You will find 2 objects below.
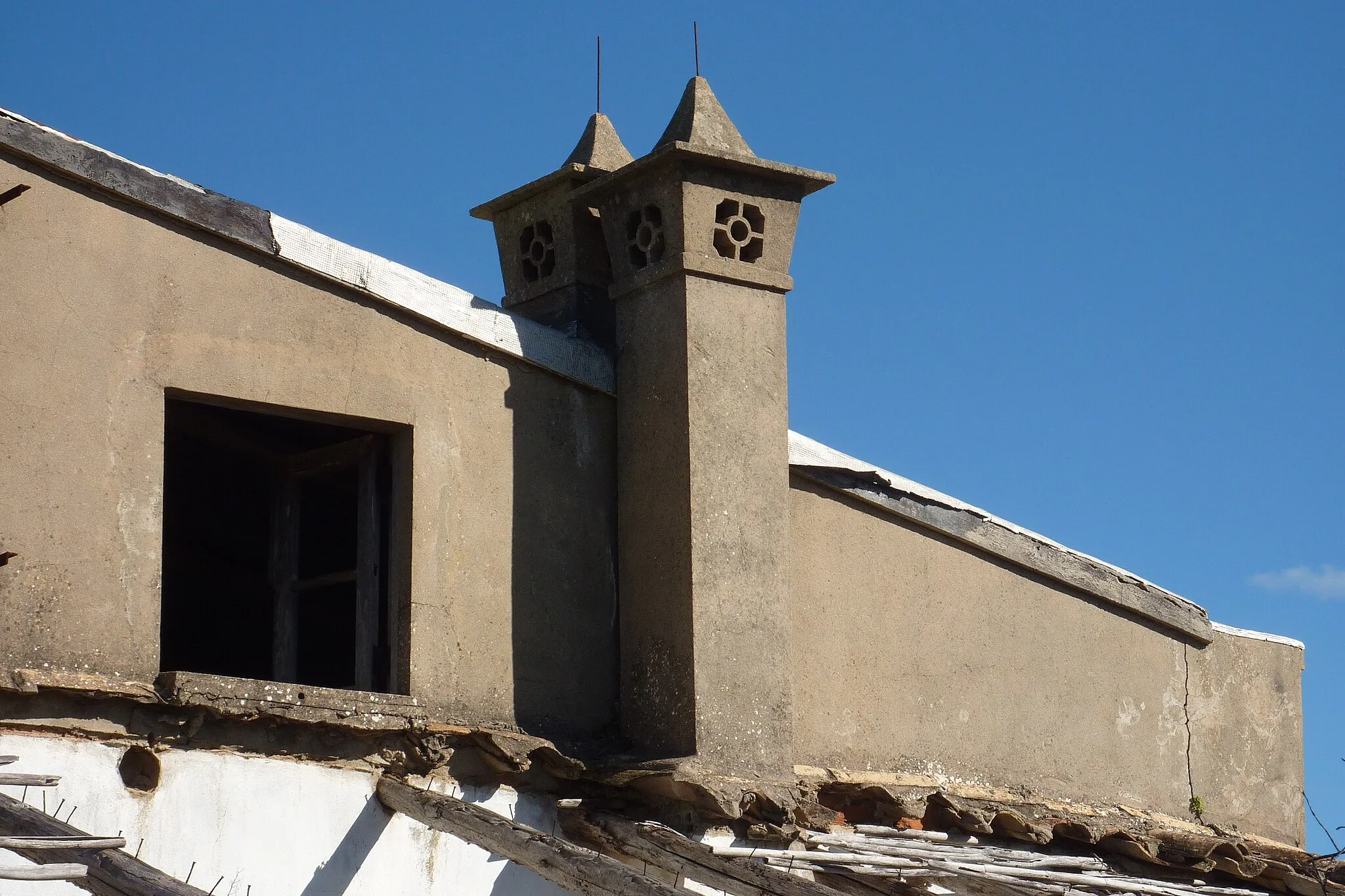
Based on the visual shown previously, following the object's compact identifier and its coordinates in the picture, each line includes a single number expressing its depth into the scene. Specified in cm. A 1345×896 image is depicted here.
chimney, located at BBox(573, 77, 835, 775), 1539
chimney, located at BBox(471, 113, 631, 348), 1714
